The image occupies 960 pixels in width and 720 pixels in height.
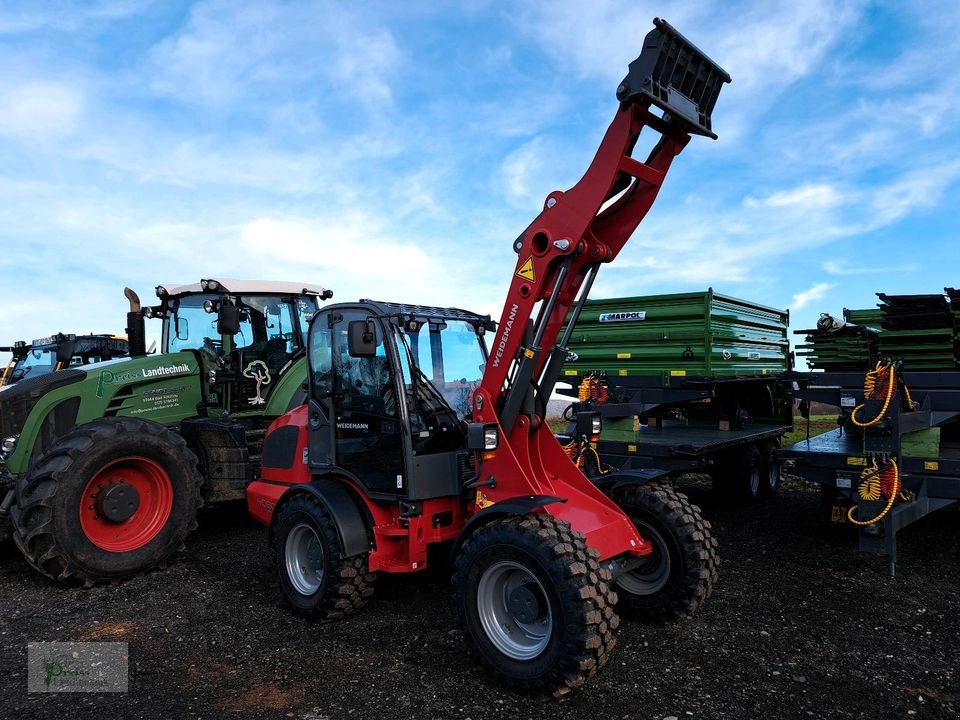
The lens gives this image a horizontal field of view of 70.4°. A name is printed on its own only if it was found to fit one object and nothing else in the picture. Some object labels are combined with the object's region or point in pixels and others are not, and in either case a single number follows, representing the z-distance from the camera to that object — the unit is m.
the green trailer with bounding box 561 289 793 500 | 7.94
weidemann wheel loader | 3.80
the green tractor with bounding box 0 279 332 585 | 5.69
